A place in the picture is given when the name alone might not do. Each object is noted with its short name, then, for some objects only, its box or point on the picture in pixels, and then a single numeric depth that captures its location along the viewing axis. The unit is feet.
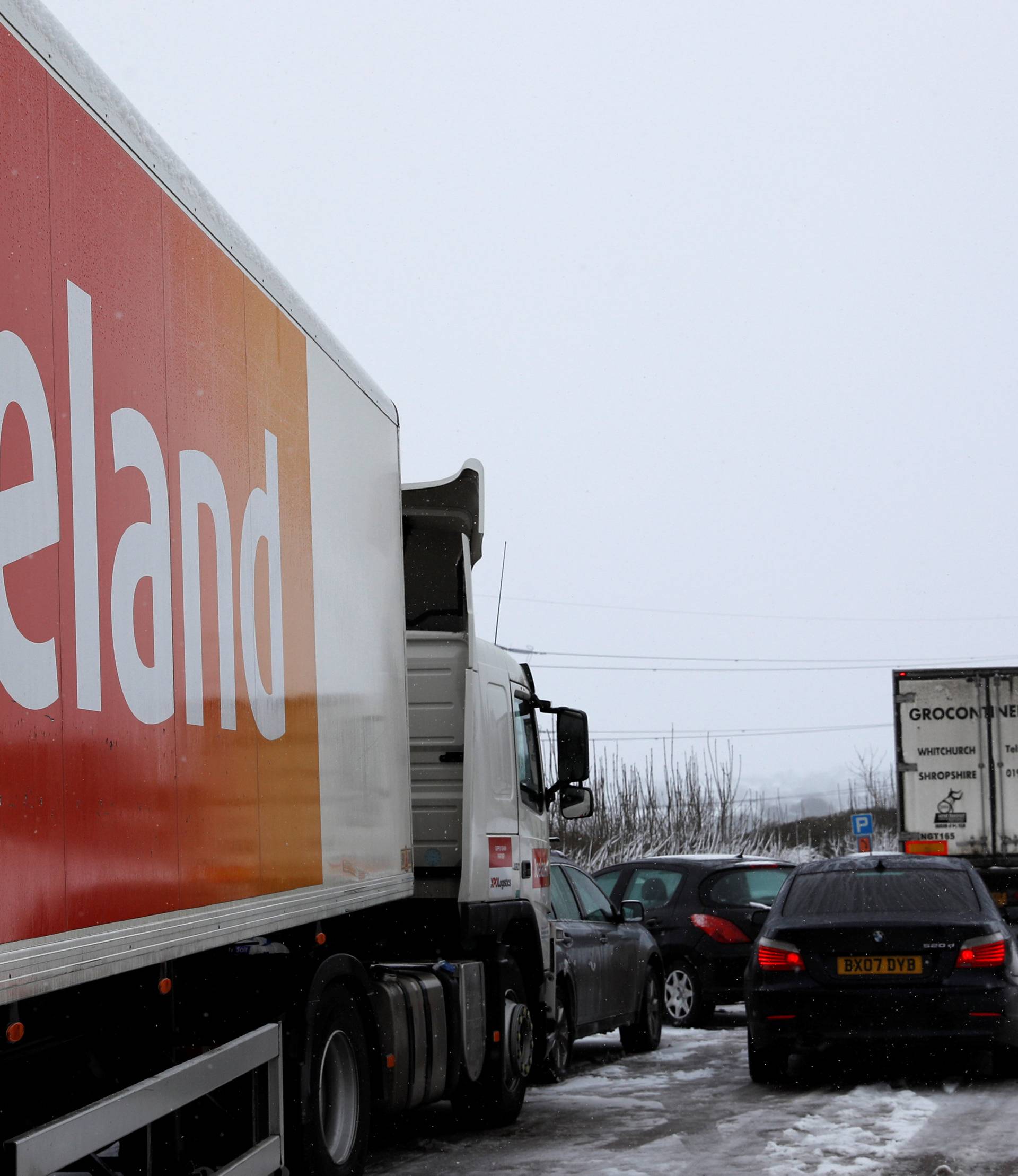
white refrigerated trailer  52.31
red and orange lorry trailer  12.19
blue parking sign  102.83
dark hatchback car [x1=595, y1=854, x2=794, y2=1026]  47.67
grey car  36.22
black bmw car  32.76
